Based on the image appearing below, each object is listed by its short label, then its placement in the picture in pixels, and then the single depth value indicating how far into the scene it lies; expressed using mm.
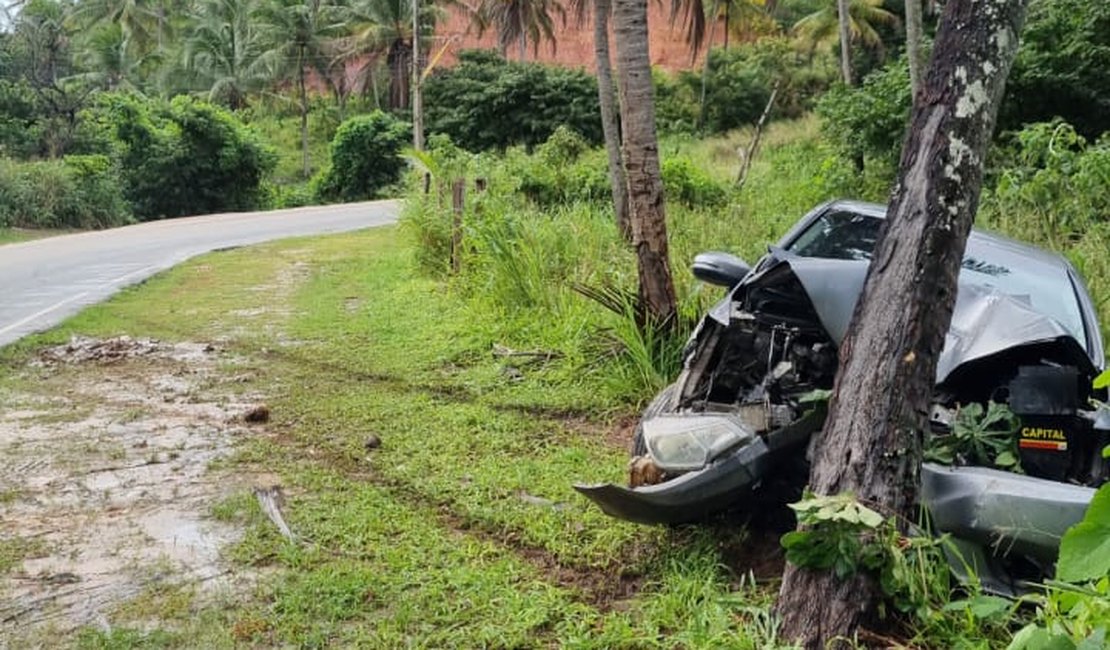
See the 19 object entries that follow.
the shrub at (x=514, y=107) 37625
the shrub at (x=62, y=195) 23297
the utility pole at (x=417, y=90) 28516
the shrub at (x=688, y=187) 14734
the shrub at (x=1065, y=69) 11664
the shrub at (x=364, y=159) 34094
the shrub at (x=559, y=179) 14828
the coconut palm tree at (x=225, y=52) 42312
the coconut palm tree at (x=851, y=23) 32812
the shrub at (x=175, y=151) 28469
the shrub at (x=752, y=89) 38438
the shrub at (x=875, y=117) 12891
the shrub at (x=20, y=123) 28250
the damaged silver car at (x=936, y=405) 3092
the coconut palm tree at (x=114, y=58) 46906
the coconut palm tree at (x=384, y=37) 38906
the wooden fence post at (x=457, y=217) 11016
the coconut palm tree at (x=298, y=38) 40219
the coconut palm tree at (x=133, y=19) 46312
